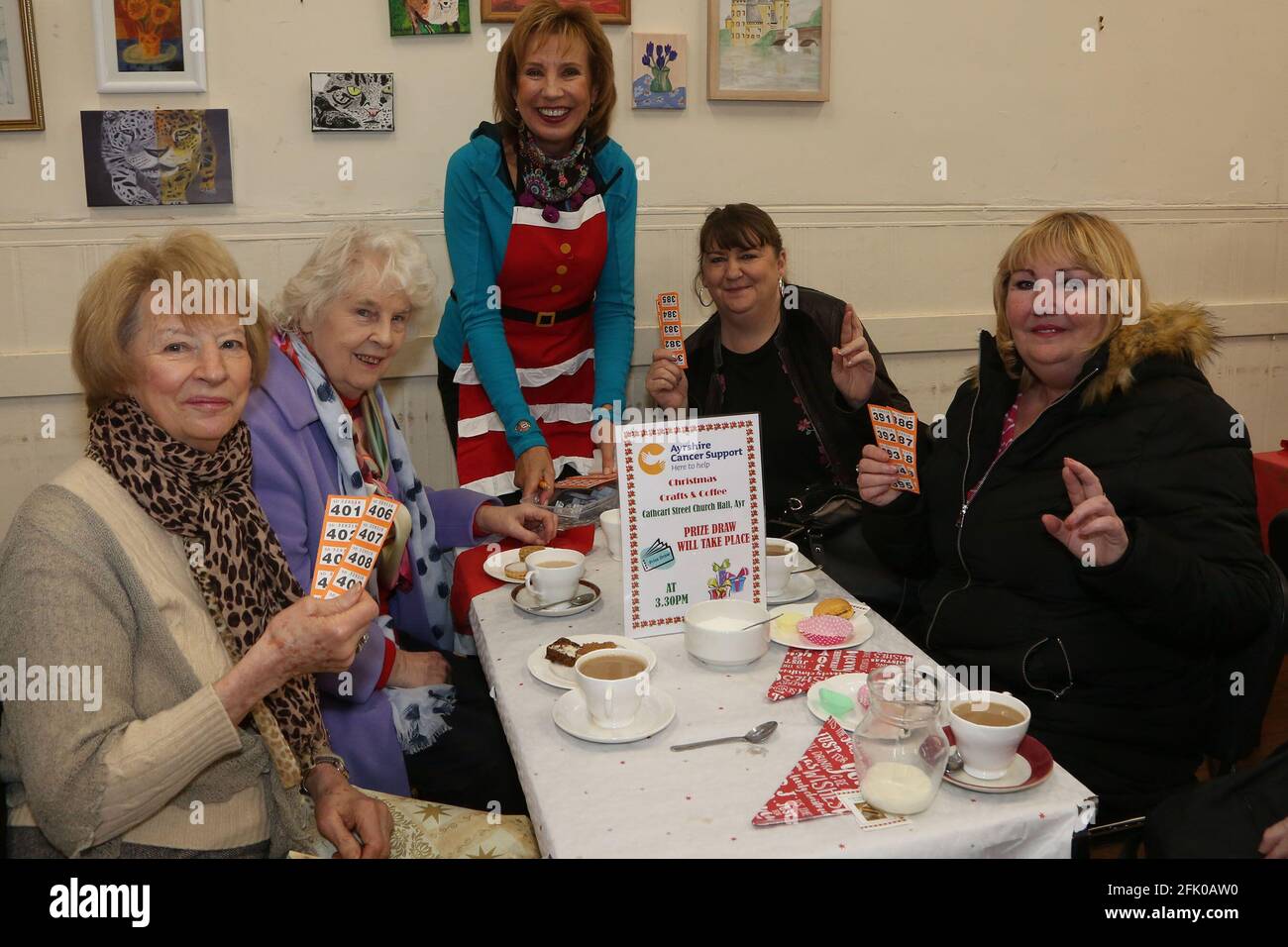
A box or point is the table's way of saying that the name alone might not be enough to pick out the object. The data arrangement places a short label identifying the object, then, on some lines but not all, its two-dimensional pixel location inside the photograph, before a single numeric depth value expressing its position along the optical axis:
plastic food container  2.53
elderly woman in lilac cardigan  1.97
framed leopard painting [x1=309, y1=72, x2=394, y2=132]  3.50
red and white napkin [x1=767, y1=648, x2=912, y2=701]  1.61
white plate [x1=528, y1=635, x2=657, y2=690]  1.64
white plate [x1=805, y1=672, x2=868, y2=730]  1.52
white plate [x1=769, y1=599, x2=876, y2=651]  1.76
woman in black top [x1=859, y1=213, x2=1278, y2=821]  1.80
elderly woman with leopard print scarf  1.41
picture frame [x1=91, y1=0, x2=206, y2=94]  3.29
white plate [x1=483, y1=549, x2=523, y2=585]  2.19
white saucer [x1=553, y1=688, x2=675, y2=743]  1.46
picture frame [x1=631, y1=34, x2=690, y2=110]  3.72
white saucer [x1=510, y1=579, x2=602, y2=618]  1.95
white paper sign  1.74
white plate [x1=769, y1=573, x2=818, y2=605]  1.98
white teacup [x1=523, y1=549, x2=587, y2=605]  1.97
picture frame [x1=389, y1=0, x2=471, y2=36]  3.51
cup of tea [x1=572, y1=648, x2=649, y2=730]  1.47
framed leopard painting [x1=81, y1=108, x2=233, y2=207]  3.35
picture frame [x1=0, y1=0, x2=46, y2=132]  3.23
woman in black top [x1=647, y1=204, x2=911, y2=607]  2.94
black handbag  2.55
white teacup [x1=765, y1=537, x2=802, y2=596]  1.98
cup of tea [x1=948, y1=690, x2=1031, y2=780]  1.32
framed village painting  3.79
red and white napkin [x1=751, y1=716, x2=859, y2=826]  1.29
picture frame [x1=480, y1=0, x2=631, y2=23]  3.56
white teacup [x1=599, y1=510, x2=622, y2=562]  2.28
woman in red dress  2.90
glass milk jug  1.29
